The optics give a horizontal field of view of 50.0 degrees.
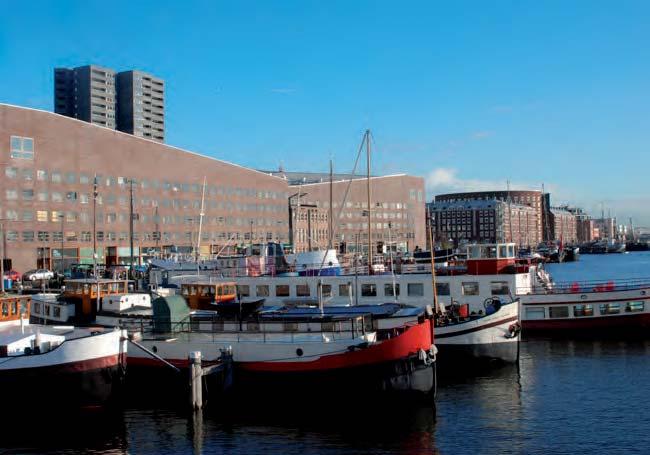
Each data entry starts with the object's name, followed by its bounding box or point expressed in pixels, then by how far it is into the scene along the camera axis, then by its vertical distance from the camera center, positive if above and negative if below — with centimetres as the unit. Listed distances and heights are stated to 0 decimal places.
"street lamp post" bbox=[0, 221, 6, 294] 8942 +470
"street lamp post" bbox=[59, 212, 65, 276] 9843 +317
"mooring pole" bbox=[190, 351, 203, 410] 2843 -486
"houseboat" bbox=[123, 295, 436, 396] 2842 -379
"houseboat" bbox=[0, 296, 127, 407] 2700 -408
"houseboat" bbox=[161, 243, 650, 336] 4528 -251
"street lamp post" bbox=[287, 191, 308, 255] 13912 +840
